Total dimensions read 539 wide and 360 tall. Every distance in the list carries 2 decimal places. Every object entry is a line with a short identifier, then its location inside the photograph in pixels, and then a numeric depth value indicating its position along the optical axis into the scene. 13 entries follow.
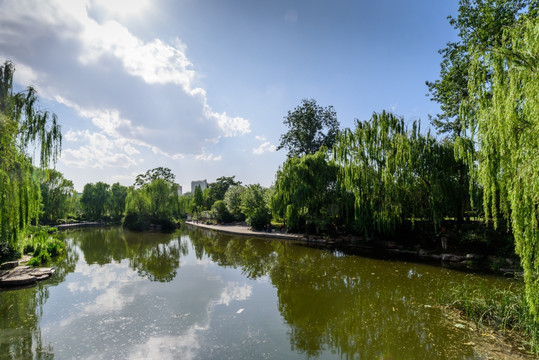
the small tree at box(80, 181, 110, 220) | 37.62
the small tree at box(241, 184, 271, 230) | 24.14
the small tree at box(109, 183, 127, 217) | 39.16
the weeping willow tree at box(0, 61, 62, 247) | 7.55
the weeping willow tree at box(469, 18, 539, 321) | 4.01
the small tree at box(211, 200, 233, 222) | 31.30
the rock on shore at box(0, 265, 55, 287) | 9.07
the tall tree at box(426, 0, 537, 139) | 11.60
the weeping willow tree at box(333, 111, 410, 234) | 14.08
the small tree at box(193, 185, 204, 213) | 41.09
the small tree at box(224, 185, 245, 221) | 30.88
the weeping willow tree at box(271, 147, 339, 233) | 18.62
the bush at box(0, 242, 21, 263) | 10.41
